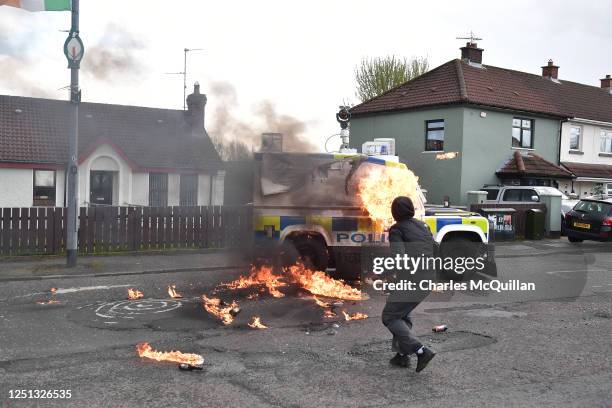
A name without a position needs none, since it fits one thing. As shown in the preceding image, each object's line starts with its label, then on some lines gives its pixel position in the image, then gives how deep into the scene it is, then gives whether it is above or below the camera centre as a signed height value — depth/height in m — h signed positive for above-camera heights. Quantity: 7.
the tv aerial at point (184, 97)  31.64 +4.95
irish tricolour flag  11.65 +3.59
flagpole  12.24 +0.32
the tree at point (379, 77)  41.75 +8.23
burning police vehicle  9.87 -0.27
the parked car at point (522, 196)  21.53 -0.05
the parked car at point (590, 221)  18.30 -0.79
